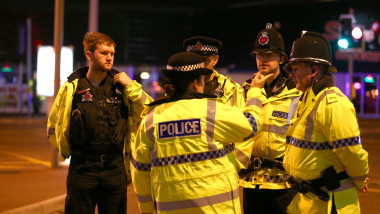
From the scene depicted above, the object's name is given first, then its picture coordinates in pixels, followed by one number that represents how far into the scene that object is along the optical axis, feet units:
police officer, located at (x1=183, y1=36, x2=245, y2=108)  30.07
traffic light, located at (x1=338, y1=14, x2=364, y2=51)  133.39
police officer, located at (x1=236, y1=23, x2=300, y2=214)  30.58
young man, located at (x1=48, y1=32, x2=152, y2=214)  31.86
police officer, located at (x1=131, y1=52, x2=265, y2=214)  22.16
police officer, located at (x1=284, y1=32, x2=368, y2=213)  23.47
